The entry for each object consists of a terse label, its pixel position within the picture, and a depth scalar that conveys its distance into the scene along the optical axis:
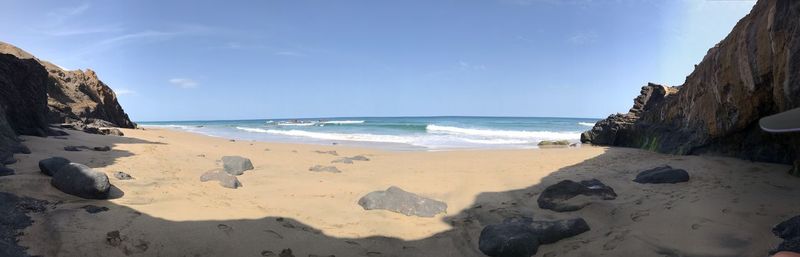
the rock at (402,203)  5.53
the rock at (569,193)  5.25
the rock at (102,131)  12.40
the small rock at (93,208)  4.09
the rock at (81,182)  4.49
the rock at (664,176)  5.89
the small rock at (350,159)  10.55
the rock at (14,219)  2.97
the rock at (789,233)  2.99
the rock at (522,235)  4.05
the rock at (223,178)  6.45
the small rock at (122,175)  5.70
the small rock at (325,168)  8.77
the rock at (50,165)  4.86
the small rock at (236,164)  7.79
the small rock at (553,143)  18.72
